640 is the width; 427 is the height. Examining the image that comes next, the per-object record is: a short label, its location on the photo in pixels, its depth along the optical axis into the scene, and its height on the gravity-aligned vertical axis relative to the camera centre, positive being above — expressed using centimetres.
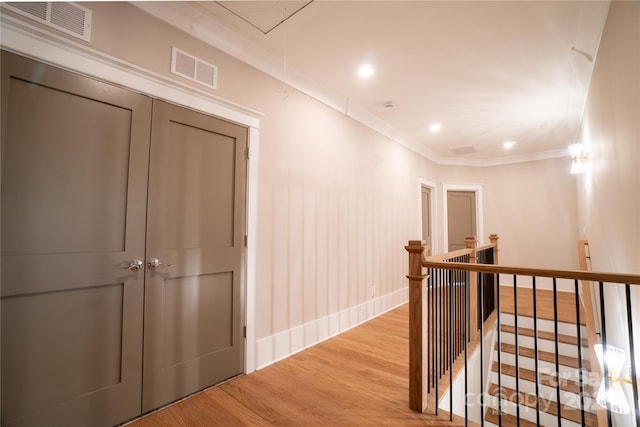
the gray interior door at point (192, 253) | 198 -20
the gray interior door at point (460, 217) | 655 +29
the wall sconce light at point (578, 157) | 372 +96
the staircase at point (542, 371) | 336 -178
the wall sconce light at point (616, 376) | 202 -102
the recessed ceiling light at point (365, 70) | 287 +160
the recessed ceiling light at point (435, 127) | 445 +161
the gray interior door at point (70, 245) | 148 -11
